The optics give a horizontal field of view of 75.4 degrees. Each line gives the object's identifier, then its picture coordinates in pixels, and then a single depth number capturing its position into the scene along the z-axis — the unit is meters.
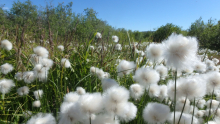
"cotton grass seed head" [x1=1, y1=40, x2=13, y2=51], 0.56
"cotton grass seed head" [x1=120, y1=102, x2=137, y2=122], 0.24
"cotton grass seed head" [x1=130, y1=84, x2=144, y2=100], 0.30
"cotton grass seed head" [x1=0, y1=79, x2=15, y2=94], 0.40
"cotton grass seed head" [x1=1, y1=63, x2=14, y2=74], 0.46
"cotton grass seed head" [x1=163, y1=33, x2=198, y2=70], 0.22
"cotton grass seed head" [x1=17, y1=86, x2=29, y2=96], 0.40
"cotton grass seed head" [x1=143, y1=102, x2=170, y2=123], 0.22
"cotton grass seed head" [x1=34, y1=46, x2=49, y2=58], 0.41
